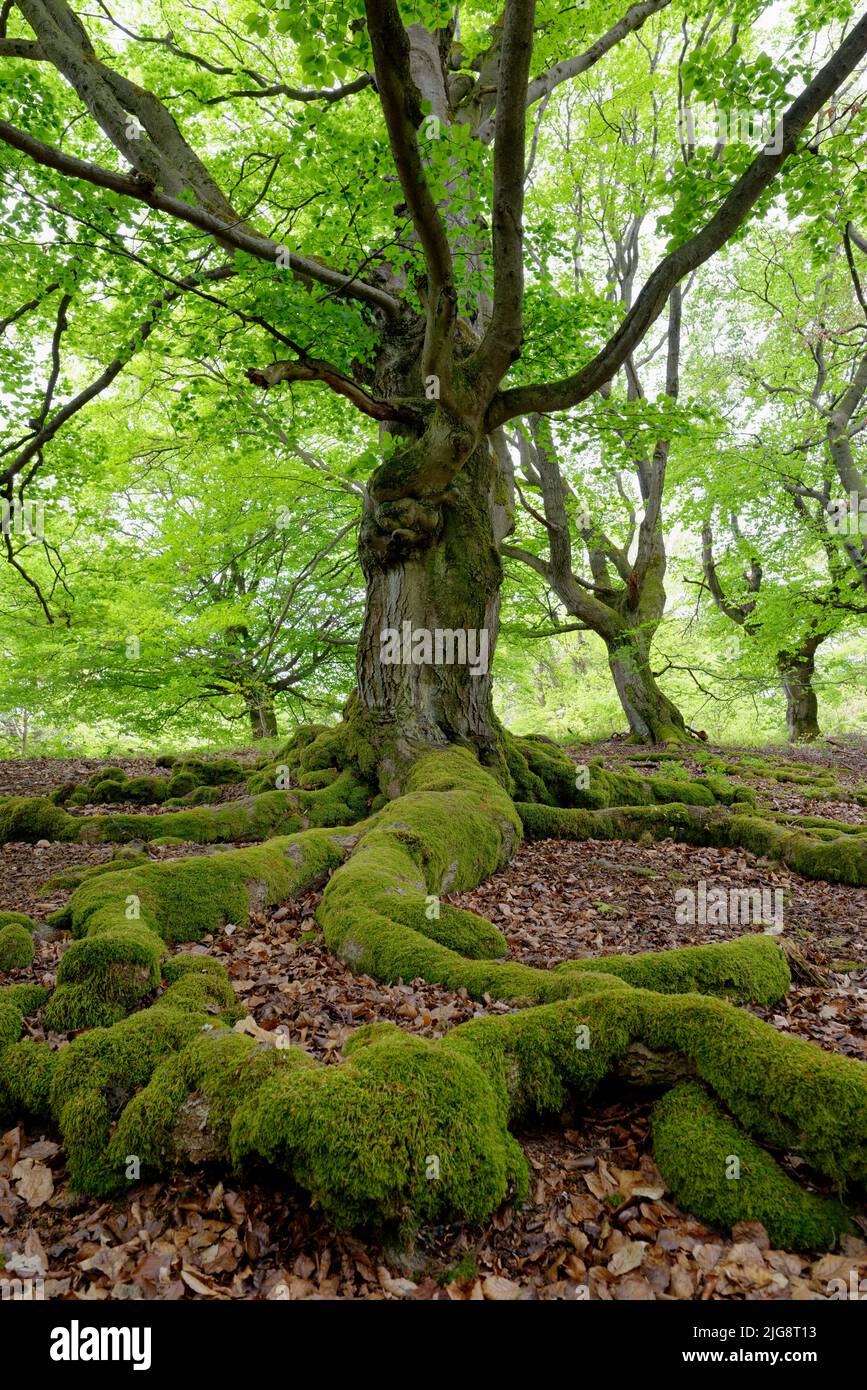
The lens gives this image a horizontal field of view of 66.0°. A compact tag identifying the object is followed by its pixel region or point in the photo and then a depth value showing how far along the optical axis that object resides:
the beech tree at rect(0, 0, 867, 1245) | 2.59
